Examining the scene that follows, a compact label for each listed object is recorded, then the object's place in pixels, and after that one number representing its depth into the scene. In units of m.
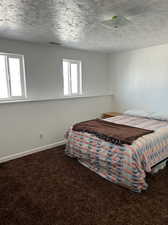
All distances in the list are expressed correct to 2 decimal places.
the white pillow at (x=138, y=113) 3.46
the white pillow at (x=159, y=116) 3.16
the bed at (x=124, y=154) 2.01
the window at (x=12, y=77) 3.11
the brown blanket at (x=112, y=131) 2.25
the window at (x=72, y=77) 4.07
